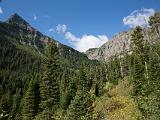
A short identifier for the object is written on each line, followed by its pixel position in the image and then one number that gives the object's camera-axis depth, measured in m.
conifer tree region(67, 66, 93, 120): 12.11
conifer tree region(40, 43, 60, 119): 22.92
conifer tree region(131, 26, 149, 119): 25.18
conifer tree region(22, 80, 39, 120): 28.00
